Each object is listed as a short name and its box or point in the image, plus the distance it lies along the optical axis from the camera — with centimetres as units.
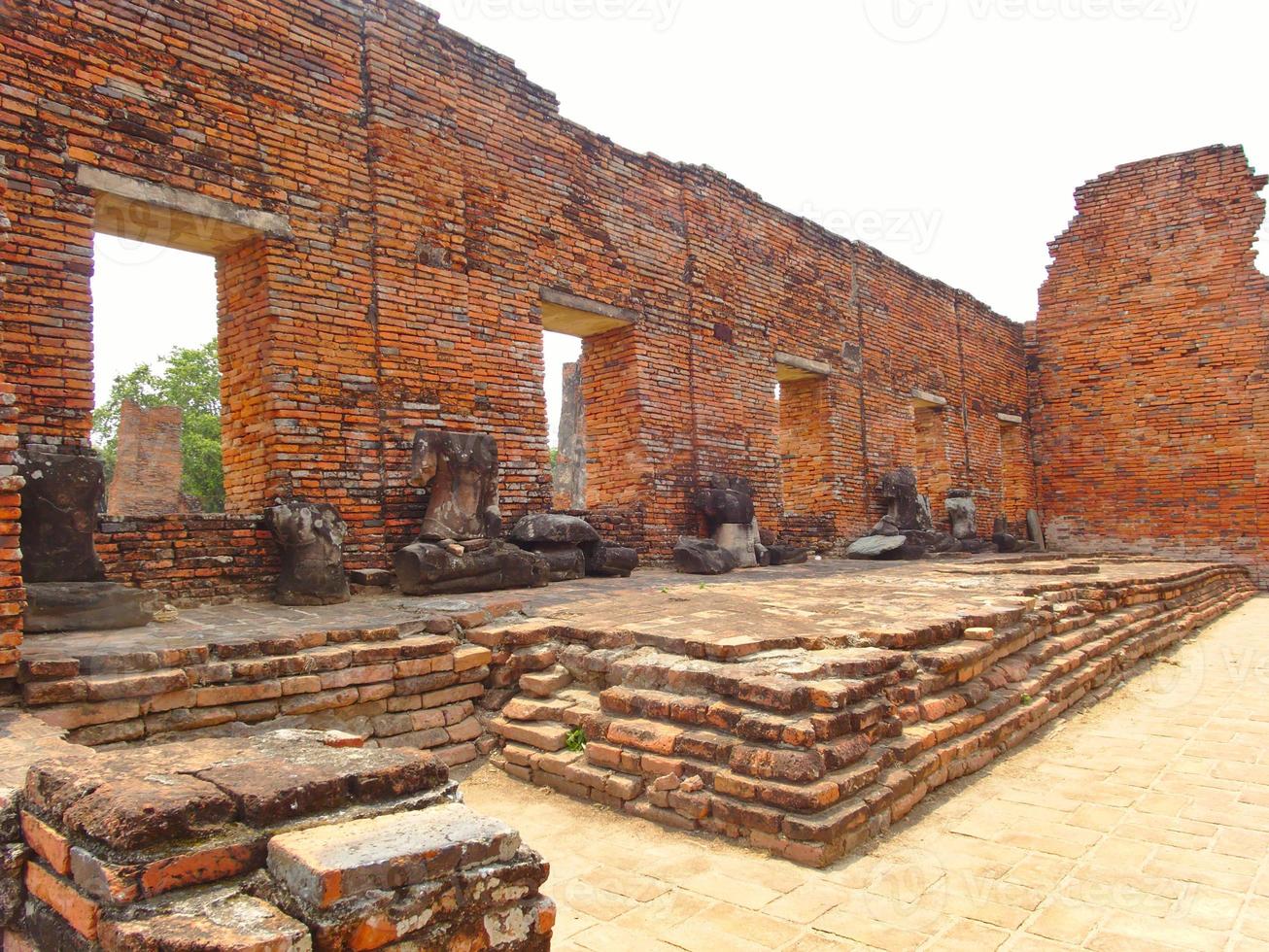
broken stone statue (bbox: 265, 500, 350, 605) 609
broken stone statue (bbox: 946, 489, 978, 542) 1497
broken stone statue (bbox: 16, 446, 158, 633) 468
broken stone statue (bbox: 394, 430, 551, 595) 659
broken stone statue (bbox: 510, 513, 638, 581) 769
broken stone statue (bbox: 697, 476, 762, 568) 1023
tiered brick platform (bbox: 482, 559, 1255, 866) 351
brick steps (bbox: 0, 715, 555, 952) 182
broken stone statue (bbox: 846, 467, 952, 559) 1270
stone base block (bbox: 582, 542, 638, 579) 834
